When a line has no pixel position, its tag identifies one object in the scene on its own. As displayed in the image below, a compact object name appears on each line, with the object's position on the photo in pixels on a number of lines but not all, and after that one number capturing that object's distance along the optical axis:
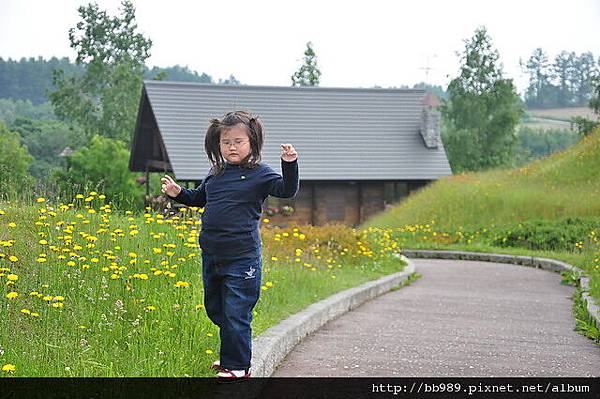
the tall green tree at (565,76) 109.06
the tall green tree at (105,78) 56.31
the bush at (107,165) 38.22
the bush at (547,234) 22.25
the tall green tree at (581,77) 107.00
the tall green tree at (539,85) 107.38
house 38.69
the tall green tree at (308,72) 57.84
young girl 5.69
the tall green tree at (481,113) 56.19
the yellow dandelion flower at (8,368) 4.88
